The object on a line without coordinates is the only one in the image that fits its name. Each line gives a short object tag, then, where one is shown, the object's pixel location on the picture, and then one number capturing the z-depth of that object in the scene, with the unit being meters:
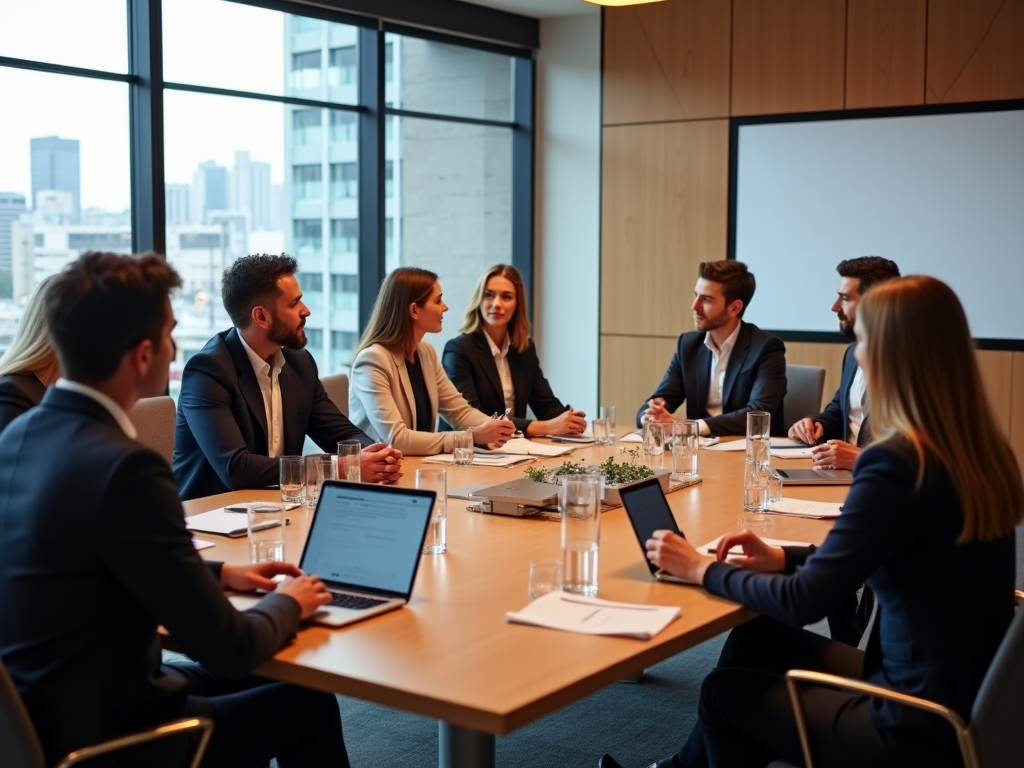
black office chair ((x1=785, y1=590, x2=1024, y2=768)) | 2.01
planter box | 3.27
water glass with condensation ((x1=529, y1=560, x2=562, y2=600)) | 2.37
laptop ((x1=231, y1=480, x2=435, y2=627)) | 2.30
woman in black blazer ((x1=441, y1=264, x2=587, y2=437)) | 5.33
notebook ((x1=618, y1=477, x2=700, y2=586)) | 2.49
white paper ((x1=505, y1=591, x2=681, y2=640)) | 2.14
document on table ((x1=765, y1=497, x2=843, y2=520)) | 3.19
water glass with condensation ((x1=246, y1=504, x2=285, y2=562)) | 2.57
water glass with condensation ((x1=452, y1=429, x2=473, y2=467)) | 3.96
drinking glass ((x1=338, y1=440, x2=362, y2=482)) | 3.22
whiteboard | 6.96
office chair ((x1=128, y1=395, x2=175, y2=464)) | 3.95
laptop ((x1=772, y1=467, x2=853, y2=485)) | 3.64
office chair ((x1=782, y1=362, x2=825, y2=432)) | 5.38
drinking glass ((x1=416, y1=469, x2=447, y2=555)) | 2.76
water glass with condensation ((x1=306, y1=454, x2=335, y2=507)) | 3.22
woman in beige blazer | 4.50
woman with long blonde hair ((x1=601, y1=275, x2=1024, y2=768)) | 2.13
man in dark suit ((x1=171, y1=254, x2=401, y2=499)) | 3.57
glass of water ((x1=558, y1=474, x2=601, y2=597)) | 2.38
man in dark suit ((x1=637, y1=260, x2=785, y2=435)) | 5.16
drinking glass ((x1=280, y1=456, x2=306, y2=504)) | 3.24
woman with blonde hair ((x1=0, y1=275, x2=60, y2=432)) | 3.10
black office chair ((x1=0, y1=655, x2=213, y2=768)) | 1.82
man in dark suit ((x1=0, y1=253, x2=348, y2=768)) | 1.87
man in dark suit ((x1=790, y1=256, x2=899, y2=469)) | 4.48
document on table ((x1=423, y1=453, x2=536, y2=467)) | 4.03
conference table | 1.84
